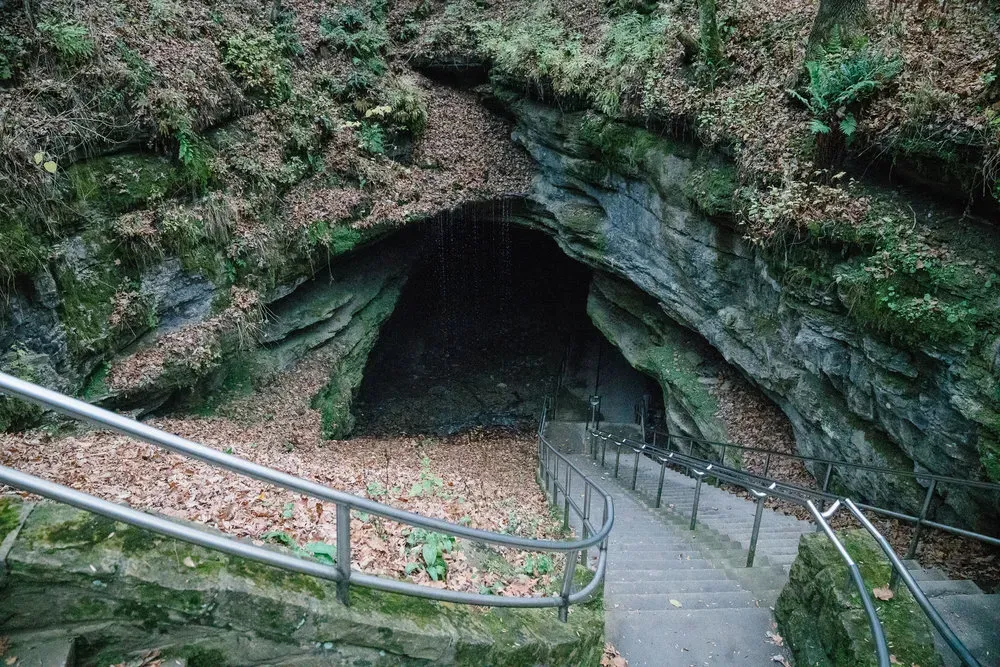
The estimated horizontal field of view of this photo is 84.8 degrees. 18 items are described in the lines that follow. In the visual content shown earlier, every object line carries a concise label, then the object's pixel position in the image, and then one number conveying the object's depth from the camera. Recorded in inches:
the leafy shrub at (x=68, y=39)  286.4
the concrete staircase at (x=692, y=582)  162.1
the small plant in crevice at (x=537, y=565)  178.2
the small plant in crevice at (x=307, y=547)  126.3
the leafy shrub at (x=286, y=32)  434.6
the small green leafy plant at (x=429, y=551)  146.9
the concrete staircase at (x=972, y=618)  132.0
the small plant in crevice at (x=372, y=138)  452.7
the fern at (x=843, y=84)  264.4
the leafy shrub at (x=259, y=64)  381.4
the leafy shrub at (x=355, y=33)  467.2
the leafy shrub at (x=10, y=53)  271.6
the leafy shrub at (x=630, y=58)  384.8
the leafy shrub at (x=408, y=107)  465.4
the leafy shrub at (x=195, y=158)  328.8
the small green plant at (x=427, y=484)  241.9
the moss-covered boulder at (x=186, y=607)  88.1
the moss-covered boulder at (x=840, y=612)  133.8
